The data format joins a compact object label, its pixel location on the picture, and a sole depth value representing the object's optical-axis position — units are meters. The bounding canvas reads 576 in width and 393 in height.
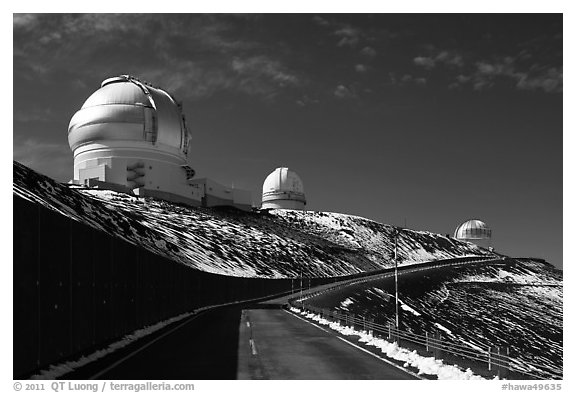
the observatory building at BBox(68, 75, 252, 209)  104.00
